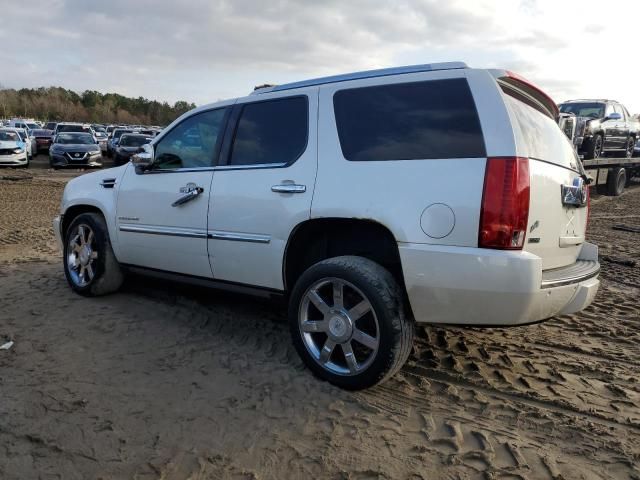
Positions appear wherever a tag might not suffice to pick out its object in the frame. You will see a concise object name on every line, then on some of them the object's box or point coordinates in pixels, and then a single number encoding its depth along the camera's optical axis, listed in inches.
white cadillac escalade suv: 107.3
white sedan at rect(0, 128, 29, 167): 769.6
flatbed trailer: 500.0
